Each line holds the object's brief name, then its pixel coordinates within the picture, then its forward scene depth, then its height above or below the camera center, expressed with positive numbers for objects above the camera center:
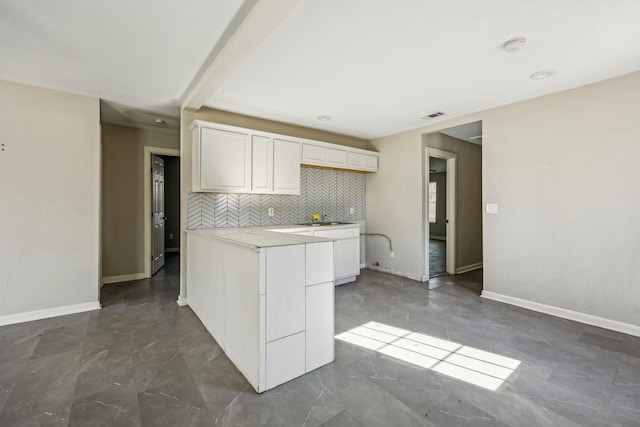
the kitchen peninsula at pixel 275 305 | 1.79 -0.64
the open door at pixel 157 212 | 4.70 +0.02
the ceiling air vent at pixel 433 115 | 3.78 +1.34
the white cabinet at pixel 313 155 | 4.18 +0.88
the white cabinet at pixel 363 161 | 4.76 +0.89
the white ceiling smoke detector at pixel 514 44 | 2.09 +1.29
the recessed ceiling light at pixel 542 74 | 2.60 +1.31
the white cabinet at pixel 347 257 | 4.15 -0.68
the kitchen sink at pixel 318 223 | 4.48 -0.17
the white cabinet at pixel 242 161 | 3.28 +0.66
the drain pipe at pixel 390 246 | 4.88 -0.59
